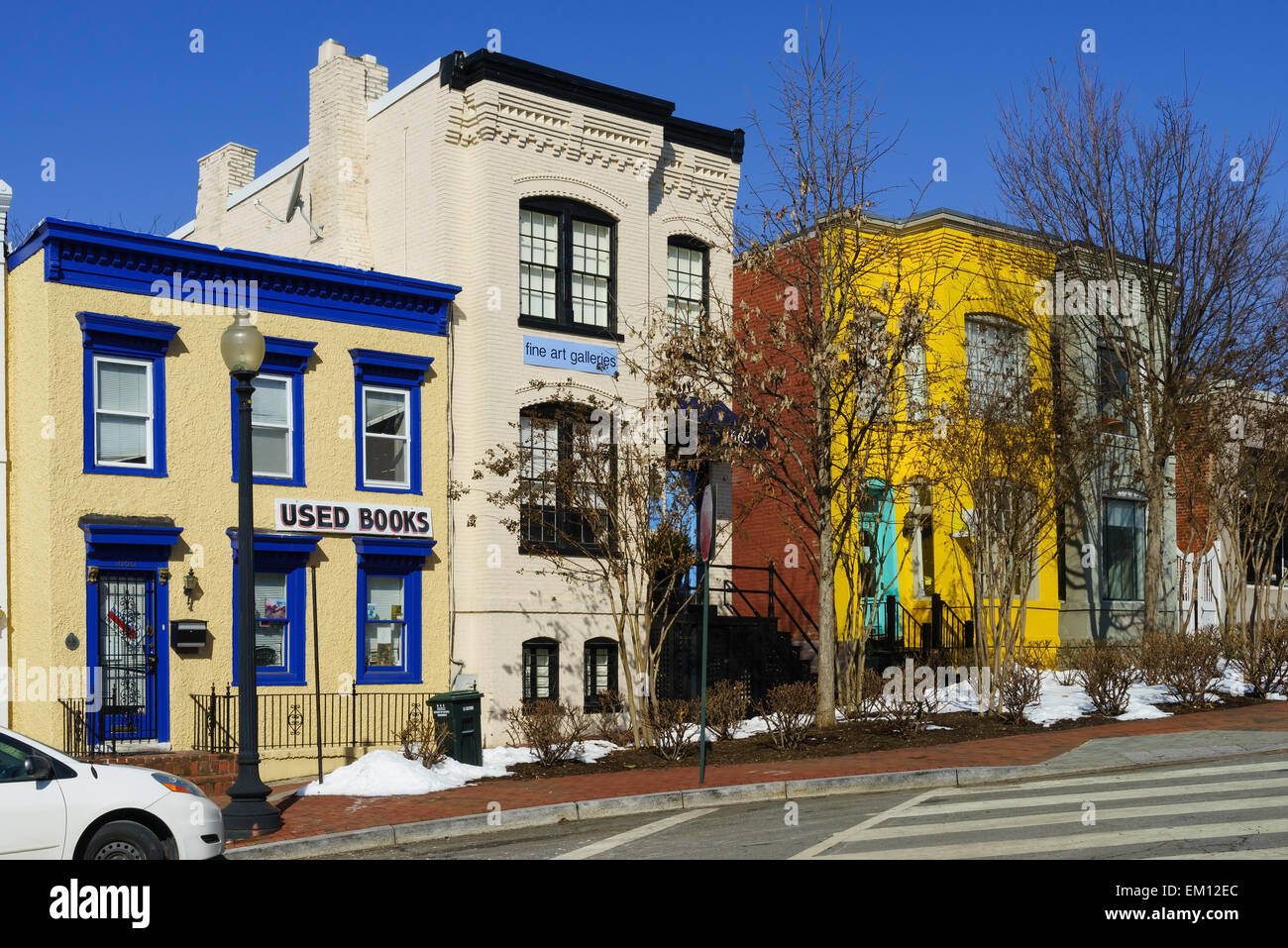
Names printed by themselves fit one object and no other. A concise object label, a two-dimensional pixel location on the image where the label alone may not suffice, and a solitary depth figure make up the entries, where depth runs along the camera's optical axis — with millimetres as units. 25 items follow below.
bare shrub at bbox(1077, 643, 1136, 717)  20266
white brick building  21297
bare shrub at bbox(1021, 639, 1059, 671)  26734
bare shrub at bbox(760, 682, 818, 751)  17703
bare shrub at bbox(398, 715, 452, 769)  16922
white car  9305
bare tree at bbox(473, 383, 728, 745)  19375
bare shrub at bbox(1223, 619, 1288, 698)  22323
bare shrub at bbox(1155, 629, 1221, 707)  20969
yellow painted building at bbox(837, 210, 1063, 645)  25016
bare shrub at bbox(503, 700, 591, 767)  17578
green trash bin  17422
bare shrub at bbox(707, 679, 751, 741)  18828
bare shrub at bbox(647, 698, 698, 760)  17641
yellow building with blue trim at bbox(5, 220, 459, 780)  17469
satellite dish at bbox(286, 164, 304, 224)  24984
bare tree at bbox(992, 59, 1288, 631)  25422
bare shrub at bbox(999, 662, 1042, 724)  19591
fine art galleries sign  21875
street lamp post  13039
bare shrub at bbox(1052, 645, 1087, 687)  23922
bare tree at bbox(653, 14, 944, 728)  19031
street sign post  14539
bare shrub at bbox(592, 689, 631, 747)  19203
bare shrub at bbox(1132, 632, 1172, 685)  22062
